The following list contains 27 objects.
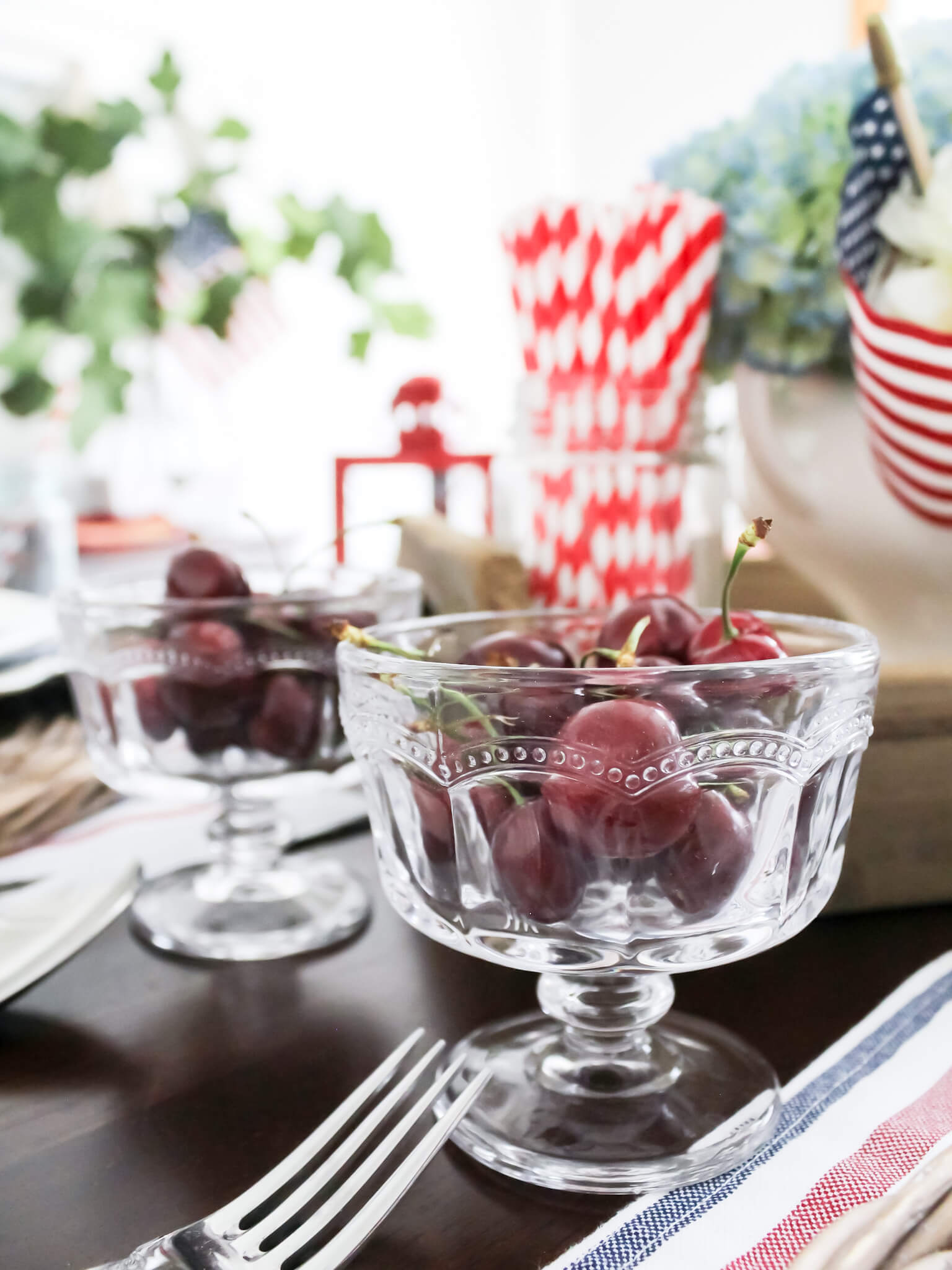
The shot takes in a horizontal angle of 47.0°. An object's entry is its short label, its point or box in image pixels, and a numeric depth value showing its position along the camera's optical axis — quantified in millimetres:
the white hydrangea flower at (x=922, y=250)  419
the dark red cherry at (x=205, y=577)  392
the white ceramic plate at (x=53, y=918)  315
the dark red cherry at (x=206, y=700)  379
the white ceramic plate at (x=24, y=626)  565
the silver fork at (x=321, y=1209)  208
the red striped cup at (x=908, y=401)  411
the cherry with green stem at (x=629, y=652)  258
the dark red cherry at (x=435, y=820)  264
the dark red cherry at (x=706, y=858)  240
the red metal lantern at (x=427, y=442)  800
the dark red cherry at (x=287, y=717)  382
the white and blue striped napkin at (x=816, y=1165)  222
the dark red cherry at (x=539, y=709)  241
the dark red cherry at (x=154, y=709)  384
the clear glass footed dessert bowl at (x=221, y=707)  380
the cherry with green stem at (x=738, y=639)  271
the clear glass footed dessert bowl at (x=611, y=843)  238
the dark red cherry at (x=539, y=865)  241
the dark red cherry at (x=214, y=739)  386
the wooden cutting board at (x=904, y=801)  388
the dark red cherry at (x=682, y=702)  237
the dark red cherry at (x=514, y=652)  297
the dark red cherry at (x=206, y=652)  376
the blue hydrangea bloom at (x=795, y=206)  492
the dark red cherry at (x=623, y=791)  233
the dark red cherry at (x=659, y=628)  307
